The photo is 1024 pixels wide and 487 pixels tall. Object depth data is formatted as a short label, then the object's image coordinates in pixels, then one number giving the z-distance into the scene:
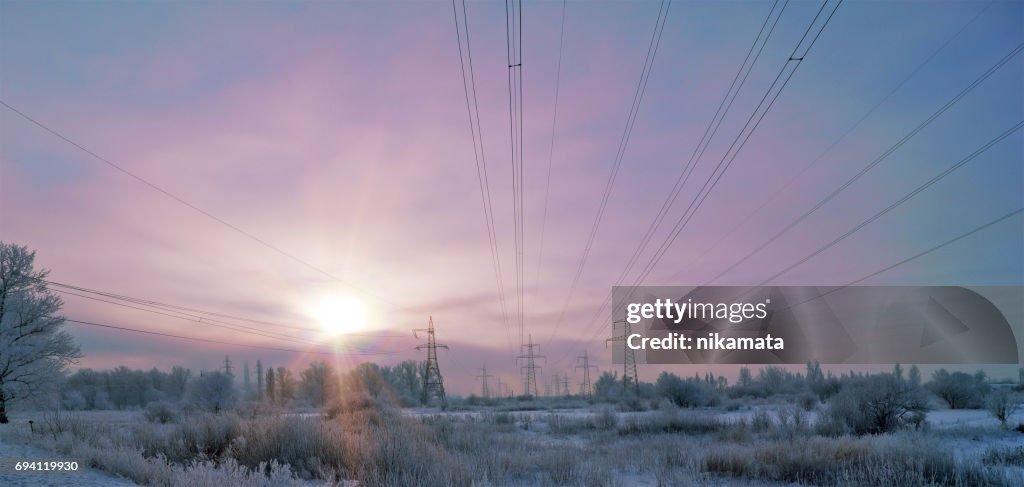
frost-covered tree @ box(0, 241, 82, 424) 30.38
